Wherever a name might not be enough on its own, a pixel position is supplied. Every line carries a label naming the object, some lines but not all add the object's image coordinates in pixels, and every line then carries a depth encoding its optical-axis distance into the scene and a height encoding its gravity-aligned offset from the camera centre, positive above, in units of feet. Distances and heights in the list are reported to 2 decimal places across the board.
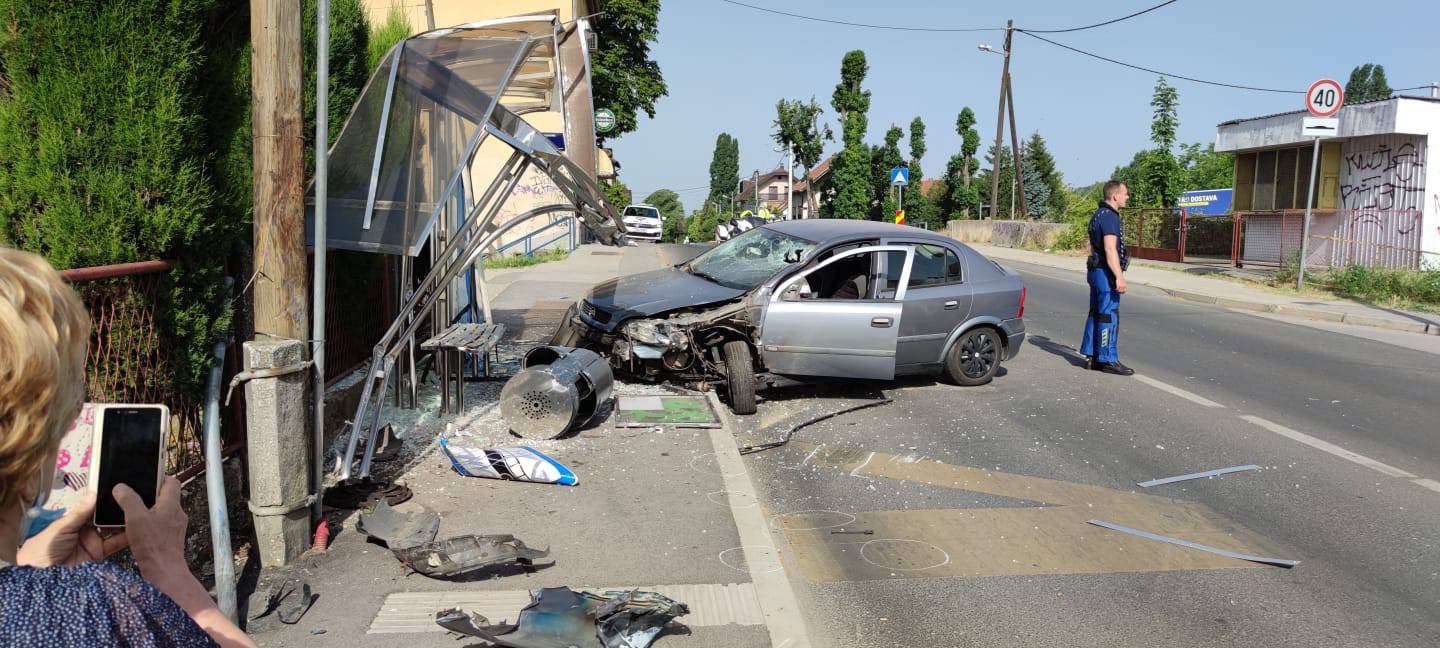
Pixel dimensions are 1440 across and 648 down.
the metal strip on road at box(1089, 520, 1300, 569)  16.51 -5.08
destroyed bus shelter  17.75 +1.59
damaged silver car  26.63 -1.90
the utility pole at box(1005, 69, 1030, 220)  131.54 +13.36
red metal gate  87.40 +1.94
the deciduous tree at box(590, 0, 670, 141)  126.00 +23.30
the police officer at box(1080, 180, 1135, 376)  32.12 -0.89
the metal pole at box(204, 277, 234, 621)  12.72 -3.77
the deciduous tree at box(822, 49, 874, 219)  178.70 +17.76
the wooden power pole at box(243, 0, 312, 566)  14.17 -0.89
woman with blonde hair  4.11 -1.18
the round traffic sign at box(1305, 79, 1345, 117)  54.34 +8.84
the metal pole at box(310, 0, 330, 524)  15.10 -0.27
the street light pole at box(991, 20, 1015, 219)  139.13 +17.96
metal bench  22.11 -2.45
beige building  88.74 +10.70
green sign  80.07 +9.90
